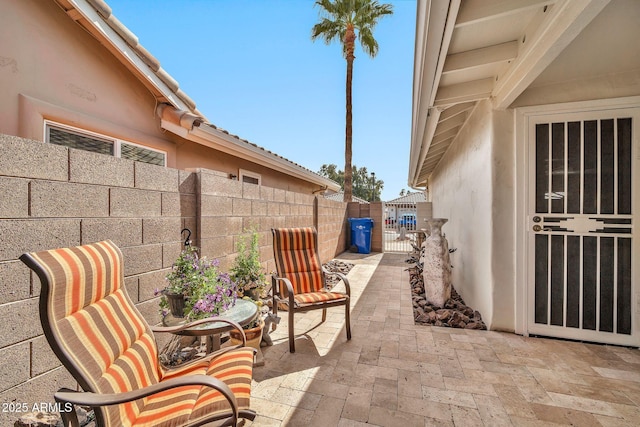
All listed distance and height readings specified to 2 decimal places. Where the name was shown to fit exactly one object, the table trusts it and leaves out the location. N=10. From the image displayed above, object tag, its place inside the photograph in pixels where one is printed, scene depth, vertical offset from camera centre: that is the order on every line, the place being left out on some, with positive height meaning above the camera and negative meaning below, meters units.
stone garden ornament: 4.28 -0.92
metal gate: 11.24 -0.92
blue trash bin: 9.67 -0.80
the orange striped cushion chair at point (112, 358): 1.15 -0.74
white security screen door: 3.01 -0.18
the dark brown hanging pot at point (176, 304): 2.20 -0.75
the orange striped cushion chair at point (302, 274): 3.24 -0.85
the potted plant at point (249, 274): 3.09 -0.72
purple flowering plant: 2.16 -0.66
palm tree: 9.84 +7.06
